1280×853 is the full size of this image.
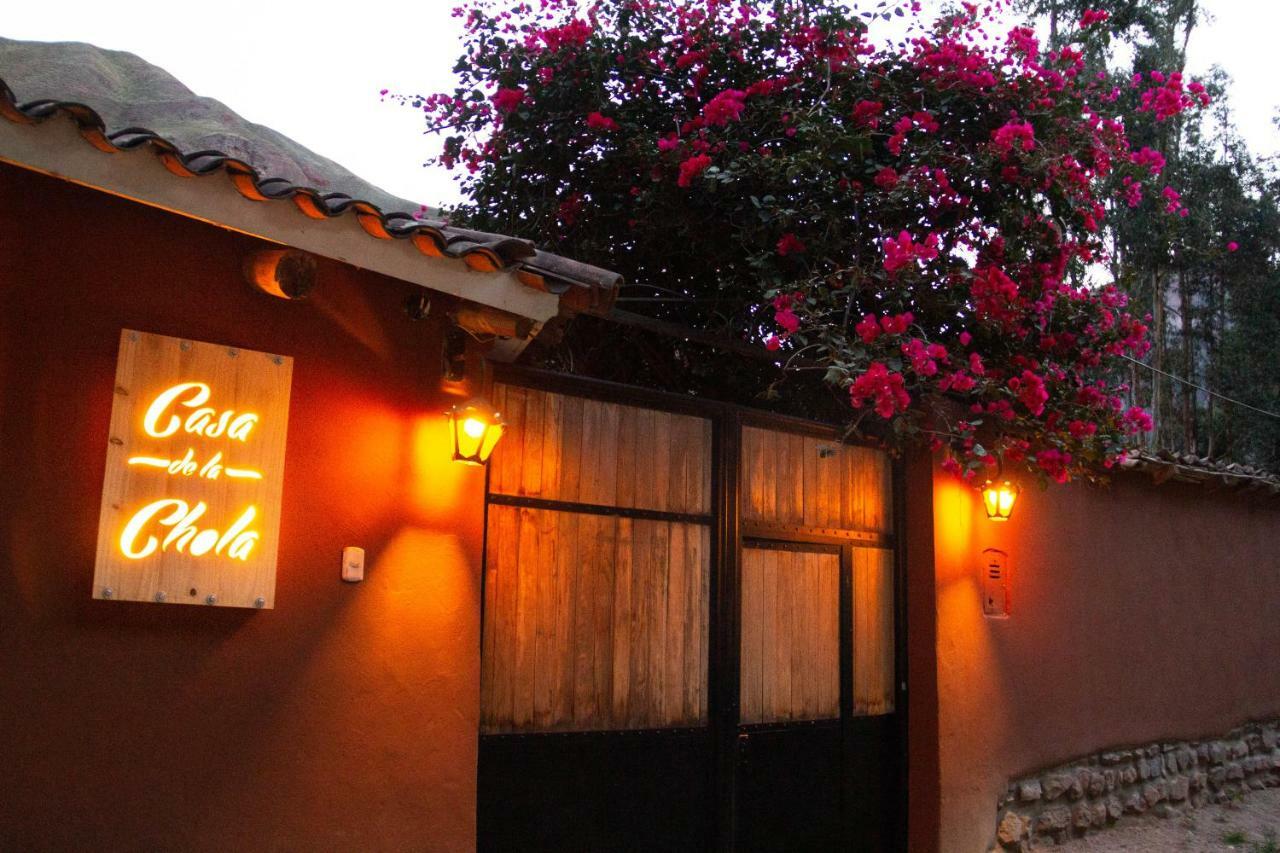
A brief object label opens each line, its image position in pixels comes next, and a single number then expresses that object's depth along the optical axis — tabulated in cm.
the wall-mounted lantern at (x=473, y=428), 448
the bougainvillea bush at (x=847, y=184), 630
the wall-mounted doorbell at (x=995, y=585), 734
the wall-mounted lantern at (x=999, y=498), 732
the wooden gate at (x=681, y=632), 523
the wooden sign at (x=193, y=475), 366
